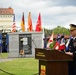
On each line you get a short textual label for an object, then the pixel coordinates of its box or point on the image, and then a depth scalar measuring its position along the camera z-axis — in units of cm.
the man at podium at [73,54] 713
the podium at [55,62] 705
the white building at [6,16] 8938
